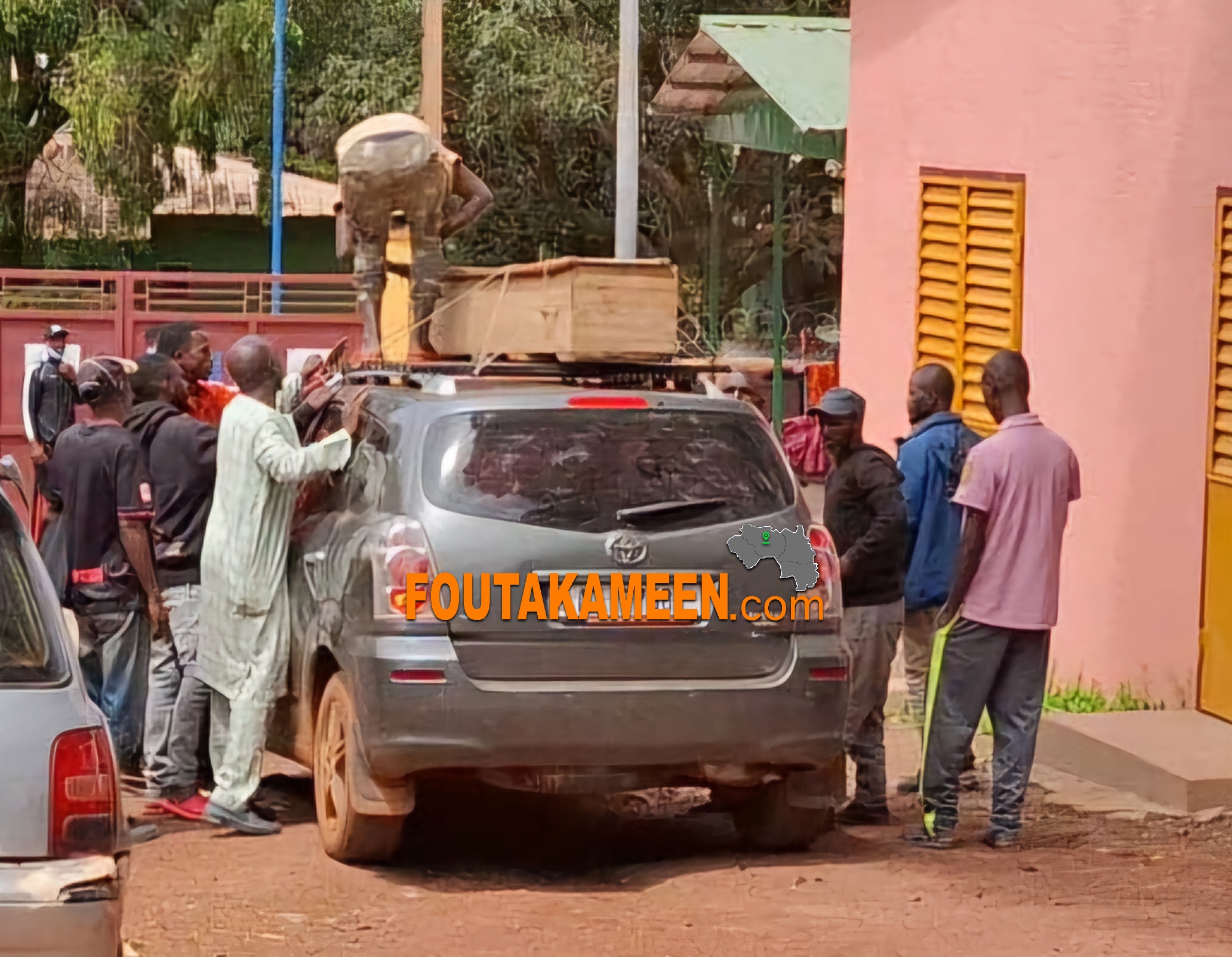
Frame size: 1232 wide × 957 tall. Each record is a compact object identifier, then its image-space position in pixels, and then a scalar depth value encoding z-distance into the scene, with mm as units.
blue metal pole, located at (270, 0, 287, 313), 27359
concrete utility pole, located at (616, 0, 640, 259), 15828
